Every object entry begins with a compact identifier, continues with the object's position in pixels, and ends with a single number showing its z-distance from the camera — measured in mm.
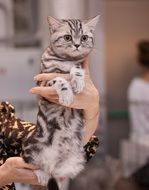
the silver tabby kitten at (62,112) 993
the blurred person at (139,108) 4348
